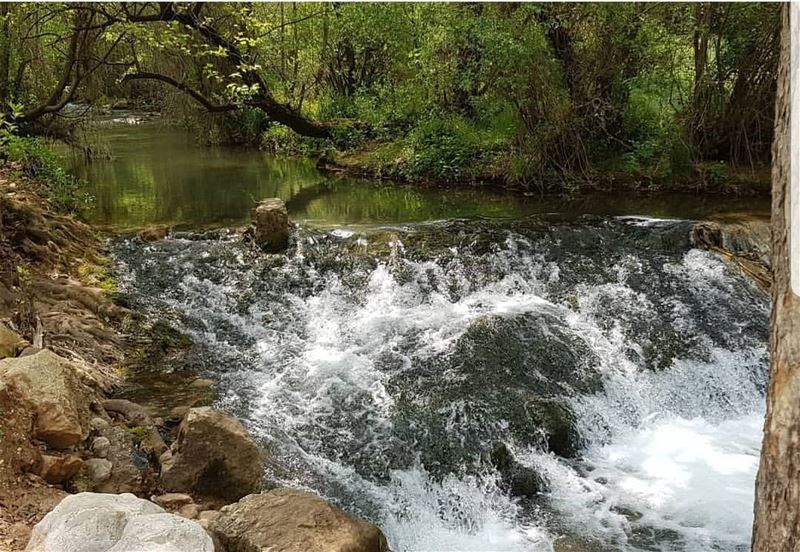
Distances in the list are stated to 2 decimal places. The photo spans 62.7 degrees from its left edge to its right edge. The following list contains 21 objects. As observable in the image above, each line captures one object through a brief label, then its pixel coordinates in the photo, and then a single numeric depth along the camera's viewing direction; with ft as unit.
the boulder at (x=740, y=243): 26.22
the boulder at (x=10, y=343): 14.56
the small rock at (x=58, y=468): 11.88
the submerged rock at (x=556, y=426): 17.38
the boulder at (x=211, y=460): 13.89
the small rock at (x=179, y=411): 16.76
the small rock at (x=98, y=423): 14.46
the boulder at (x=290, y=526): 11.57
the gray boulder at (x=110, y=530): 8.84
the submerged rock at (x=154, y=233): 28.94
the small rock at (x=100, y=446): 13.65
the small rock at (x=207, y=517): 12.28
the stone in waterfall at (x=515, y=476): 15.84
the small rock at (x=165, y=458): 14.40
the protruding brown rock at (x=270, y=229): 27.40
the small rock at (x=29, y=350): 14.93
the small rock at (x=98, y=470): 12.91
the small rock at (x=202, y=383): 18.71
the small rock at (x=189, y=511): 12.85
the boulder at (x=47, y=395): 12.39
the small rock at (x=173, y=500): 13.14
